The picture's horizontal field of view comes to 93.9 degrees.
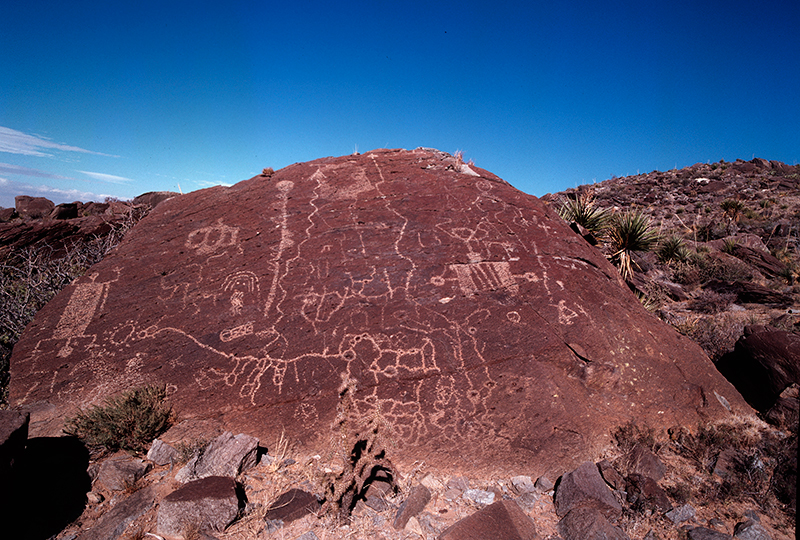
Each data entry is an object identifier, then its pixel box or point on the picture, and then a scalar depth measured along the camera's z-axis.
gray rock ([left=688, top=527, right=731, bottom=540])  2.55
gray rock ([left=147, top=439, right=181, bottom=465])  3.23
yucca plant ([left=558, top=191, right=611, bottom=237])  6.84
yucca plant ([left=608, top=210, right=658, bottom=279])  7.05
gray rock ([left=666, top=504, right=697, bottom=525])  2.74
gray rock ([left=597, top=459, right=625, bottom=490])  3.02
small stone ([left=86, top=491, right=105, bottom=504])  2.89
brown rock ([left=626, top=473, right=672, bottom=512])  2.81
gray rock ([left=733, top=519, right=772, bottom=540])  2.57
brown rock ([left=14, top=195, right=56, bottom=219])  12.33
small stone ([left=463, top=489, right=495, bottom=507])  2.95
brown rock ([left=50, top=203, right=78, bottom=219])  10.96
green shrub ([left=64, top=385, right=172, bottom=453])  3.31
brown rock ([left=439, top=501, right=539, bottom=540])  2.52
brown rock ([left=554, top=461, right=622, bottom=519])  2.79
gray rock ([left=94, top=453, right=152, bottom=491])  3.01
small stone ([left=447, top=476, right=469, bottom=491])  3.09
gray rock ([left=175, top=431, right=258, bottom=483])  3.07
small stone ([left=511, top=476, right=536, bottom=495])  3.06
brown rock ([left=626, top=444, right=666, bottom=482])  3.11
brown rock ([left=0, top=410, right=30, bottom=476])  2.59
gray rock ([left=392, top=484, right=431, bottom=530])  2.75
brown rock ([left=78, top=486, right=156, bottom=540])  2.59
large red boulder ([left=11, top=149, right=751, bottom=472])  3.55
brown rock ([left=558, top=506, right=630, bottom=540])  2.54
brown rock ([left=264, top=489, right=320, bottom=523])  2.77
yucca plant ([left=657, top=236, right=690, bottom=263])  10.77
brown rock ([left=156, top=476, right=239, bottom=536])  2.60
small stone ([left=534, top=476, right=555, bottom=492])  3.09
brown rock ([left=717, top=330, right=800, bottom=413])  3.86
